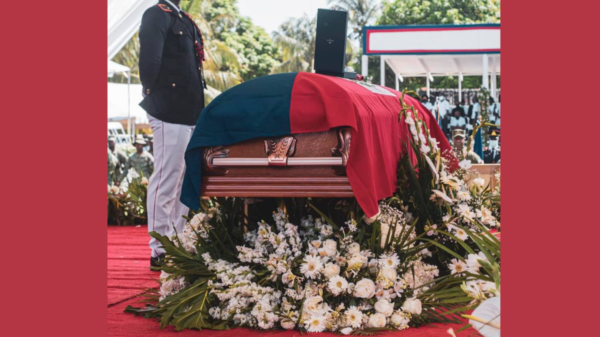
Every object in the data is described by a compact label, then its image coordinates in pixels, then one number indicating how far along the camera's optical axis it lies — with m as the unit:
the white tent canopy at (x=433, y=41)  13.90
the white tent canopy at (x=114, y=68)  12.50
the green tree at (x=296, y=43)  29.70
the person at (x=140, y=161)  10.35
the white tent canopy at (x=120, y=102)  17.78
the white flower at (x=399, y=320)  2.67
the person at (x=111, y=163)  9.97
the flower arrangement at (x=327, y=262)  2.73
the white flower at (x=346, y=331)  2.61
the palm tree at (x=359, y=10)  32.62
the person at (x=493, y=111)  13.38
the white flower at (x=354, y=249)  2.86
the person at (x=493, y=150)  11.85
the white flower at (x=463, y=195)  3.27
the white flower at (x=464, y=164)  3.63
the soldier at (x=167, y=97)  3.99
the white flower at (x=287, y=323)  2.70
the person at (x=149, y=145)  15.83
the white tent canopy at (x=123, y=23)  7.77
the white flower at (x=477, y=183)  3.80
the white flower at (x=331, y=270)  2.76
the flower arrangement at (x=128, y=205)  7.46
